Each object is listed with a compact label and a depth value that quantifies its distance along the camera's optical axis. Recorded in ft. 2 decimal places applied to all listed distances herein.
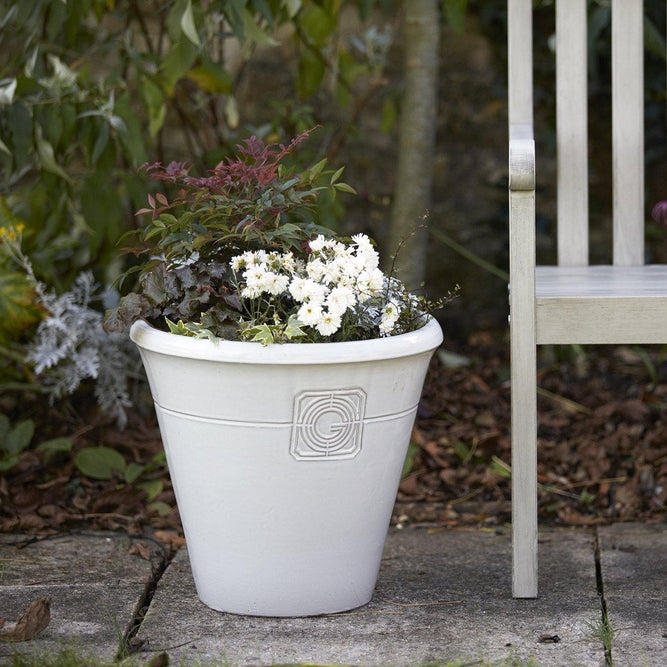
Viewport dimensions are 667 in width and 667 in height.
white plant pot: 11.79
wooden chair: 12.14
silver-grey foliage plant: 14.00
